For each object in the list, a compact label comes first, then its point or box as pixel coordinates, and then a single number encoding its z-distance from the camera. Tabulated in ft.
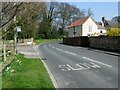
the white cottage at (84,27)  107.08
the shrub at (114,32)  48.64
